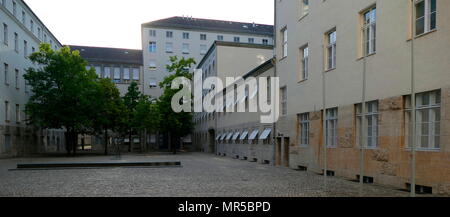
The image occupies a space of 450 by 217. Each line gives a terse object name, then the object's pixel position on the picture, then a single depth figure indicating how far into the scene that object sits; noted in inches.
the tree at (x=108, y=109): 1545.3
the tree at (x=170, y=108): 1784.0
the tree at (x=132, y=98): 2062.3
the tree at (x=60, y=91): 1419.8
